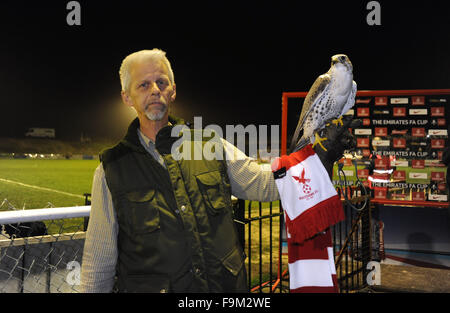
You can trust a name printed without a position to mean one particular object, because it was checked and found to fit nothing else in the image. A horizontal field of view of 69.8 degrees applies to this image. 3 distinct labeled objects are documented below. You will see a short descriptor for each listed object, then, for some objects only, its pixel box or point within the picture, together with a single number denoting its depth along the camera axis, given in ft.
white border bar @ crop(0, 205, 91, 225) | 5.00
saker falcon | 6.23
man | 4.51
